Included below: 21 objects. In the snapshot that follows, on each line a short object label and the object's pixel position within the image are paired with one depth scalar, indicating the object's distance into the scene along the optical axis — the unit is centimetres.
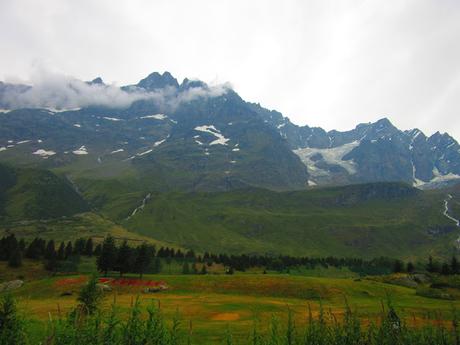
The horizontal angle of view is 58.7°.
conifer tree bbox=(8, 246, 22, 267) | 13038
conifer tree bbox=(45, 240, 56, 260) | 14455
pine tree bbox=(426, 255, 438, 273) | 15320
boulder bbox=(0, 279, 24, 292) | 10659
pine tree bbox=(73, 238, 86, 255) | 15925
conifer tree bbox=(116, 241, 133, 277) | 12194
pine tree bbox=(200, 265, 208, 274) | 14694
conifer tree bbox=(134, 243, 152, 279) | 12406
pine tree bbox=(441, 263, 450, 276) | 14115
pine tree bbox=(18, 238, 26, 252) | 15662
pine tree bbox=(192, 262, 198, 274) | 14855
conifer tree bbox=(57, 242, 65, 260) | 14612
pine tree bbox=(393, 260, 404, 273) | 16159
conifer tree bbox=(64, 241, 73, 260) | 14812
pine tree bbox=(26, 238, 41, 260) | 14525
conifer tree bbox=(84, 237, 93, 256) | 16000
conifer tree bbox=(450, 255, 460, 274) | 14012
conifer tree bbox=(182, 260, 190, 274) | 14758
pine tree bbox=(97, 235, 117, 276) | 12219
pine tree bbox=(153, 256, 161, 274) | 14738
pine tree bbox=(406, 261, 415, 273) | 15892
